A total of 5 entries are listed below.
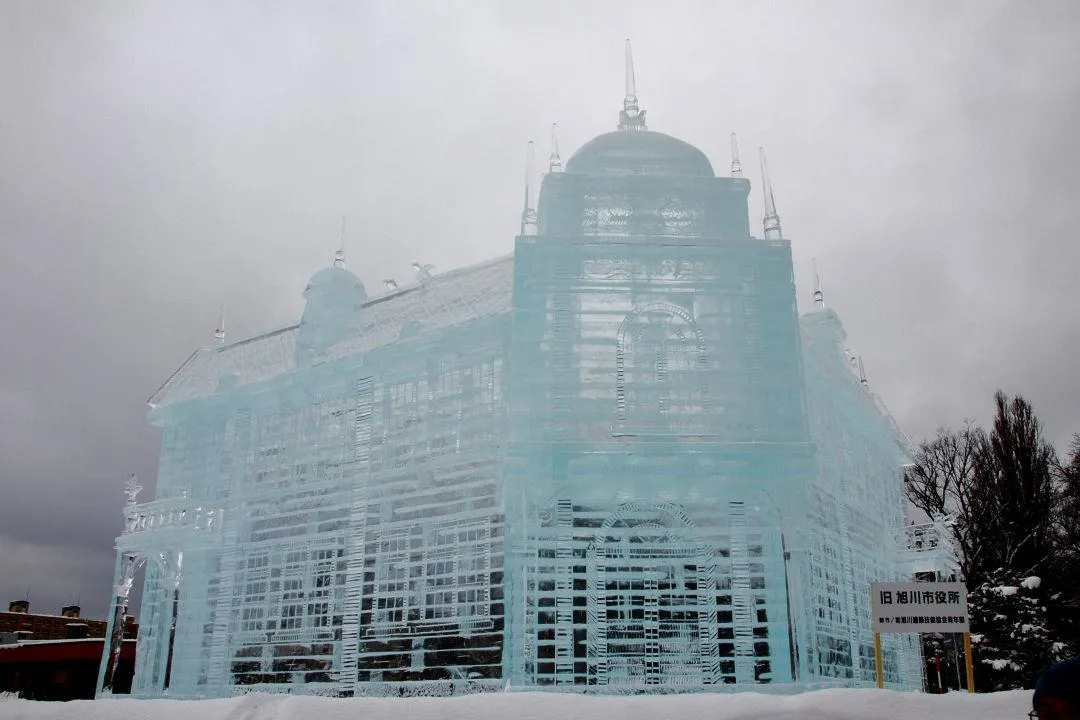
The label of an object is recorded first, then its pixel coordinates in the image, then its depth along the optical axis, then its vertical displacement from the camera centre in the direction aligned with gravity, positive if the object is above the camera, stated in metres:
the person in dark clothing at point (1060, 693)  4.45 -0.17
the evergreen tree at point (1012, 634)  31.41 +0.65
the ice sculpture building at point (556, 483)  18.84 +3.71
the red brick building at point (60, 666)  38.22 -0.49
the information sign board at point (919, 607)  15.34 +0.71
